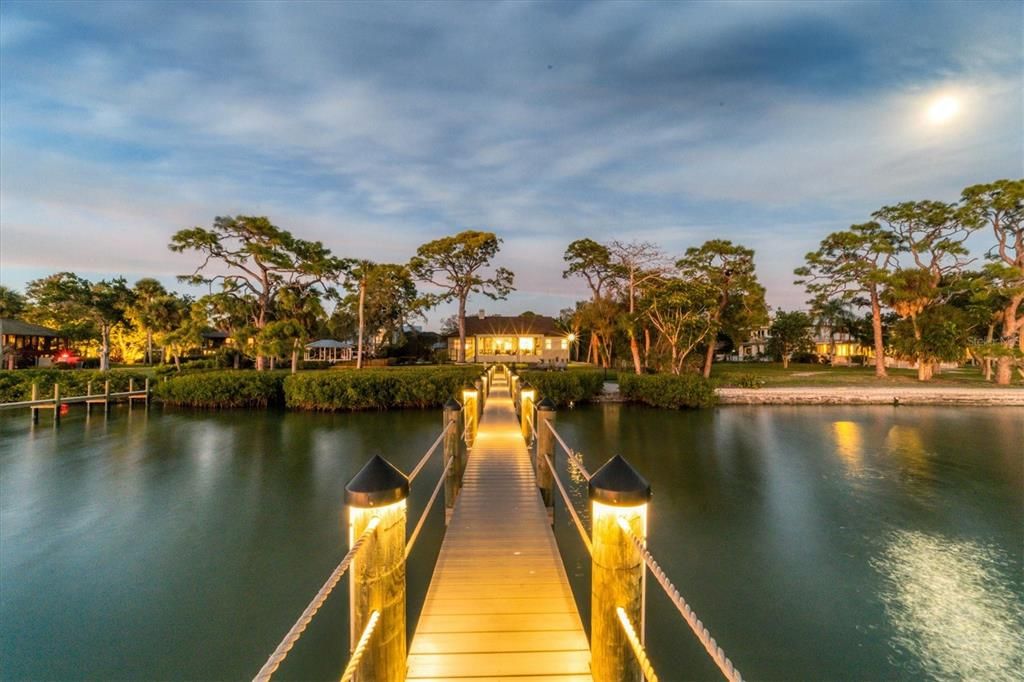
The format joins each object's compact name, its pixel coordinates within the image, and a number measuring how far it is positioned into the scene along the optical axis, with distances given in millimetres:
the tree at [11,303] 36125
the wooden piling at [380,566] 2186
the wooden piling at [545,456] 6652
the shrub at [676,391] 21062
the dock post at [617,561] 2273
